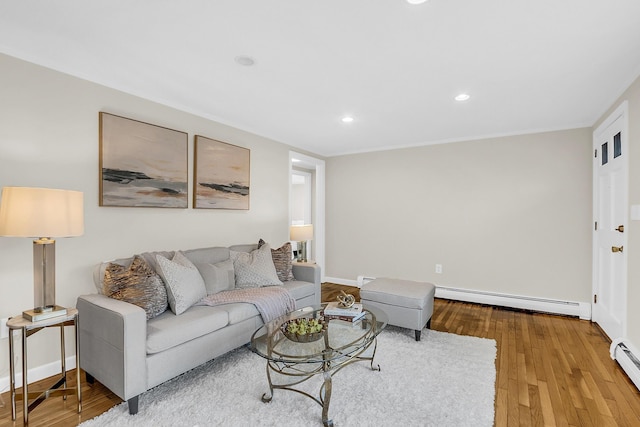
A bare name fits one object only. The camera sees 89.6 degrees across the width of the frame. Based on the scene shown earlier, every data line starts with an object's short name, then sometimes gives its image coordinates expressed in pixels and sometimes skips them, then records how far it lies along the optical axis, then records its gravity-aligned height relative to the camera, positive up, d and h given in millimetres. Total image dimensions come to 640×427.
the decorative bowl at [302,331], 2133 -822
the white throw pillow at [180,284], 2463 -590
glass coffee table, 1864 -864
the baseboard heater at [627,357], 2318 -1149
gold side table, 1838 -920
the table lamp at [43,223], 1814 -81
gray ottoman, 3049 -900
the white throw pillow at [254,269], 3195 -605
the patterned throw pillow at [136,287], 2248 -550
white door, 2861 -139
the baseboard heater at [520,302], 3871 -1191
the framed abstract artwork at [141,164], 2719 +414
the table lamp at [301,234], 4371 -330
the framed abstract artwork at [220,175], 3504 +403
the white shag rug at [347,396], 1893 -1234
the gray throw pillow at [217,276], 2912 -620
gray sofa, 1940 -887
